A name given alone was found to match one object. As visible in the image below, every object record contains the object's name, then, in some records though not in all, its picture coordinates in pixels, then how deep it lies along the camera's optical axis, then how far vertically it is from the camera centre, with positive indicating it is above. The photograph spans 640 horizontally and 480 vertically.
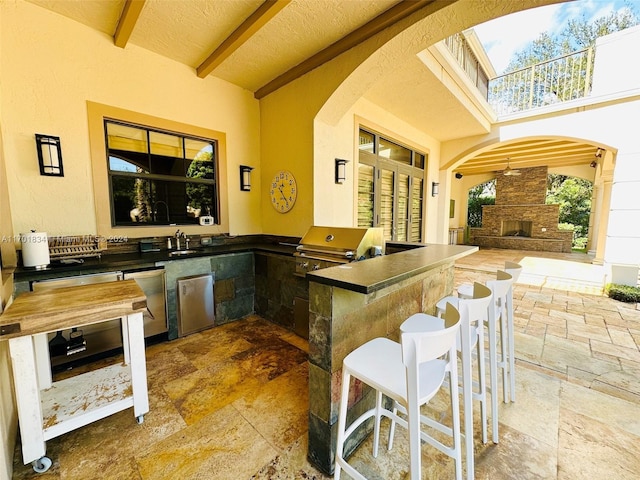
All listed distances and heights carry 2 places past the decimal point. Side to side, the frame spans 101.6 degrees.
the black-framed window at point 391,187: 4.29 +0.56
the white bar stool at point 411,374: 0.91 -0.68
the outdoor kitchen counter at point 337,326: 1.34 -0.62
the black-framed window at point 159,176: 2.99 +0.52
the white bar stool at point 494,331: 1.57 -0.77
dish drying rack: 2.42 -0.28
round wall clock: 3.59 +0.36
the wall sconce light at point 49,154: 2.42 +0.59
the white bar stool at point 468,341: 1.21 -0.61
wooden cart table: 1.32 -0.88
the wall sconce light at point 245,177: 3.86 +0.59
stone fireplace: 9.78 -0.08
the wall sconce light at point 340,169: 3.57 +0.65
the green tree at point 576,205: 10.80 +0.46
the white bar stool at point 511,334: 1.92 -0.88
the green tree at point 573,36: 9.38 +7.21
